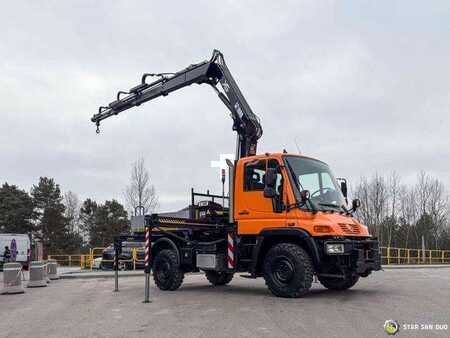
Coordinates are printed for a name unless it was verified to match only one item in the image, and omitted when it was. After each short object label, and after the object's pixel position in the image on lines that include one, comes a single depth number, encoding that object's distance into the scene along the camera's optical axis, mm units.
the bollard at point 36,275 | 15531
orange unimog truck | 10055
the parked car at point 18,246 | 27078
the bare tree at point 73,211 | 76125
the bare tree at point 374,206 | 55406
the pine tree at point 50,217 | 59881
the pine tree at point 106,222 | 62125
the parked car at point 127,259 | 24578
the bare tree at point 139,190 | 39219
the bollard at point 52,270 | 18469
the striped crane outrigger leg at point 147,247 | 11650
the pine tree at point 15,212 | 59031
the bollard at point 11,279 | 13562
